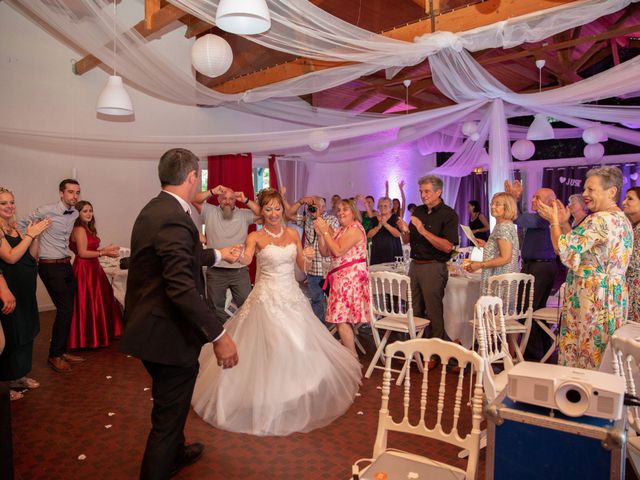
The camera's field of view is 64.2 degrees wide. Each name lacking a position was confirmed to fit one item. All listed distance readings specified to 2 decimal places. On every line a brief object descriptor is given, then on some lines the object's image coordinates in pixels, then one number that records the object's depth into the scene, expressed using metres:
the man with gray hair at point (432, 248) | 4.36
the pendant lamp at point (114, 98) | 4.44
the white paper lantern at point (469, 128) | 6.66
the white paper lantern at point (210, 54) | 4.04
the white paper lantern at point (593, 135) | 6.91
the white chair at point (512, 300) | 4.08
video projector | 1.65
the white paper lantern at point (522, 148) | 8.41
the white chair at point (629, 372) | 2.13
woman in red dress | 4.83
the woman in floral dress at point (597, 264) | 2.75
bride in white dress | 3.22
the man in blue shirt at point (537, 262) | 4.74
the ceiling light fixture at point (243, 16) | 2.72
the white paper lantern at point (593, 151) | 9.34
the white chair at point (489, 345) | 2.42
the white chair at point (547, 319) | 4.42
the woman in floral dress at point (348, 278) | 4.18
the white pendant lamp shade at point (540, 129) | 6.64
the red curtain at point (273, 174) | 9.47
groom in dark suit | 2.13
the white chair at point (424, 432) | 1.89
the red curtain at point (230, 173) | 8.66
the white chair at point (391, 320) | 4.18
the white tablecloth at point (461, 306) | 4.55
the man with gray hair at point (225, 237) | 5.07
